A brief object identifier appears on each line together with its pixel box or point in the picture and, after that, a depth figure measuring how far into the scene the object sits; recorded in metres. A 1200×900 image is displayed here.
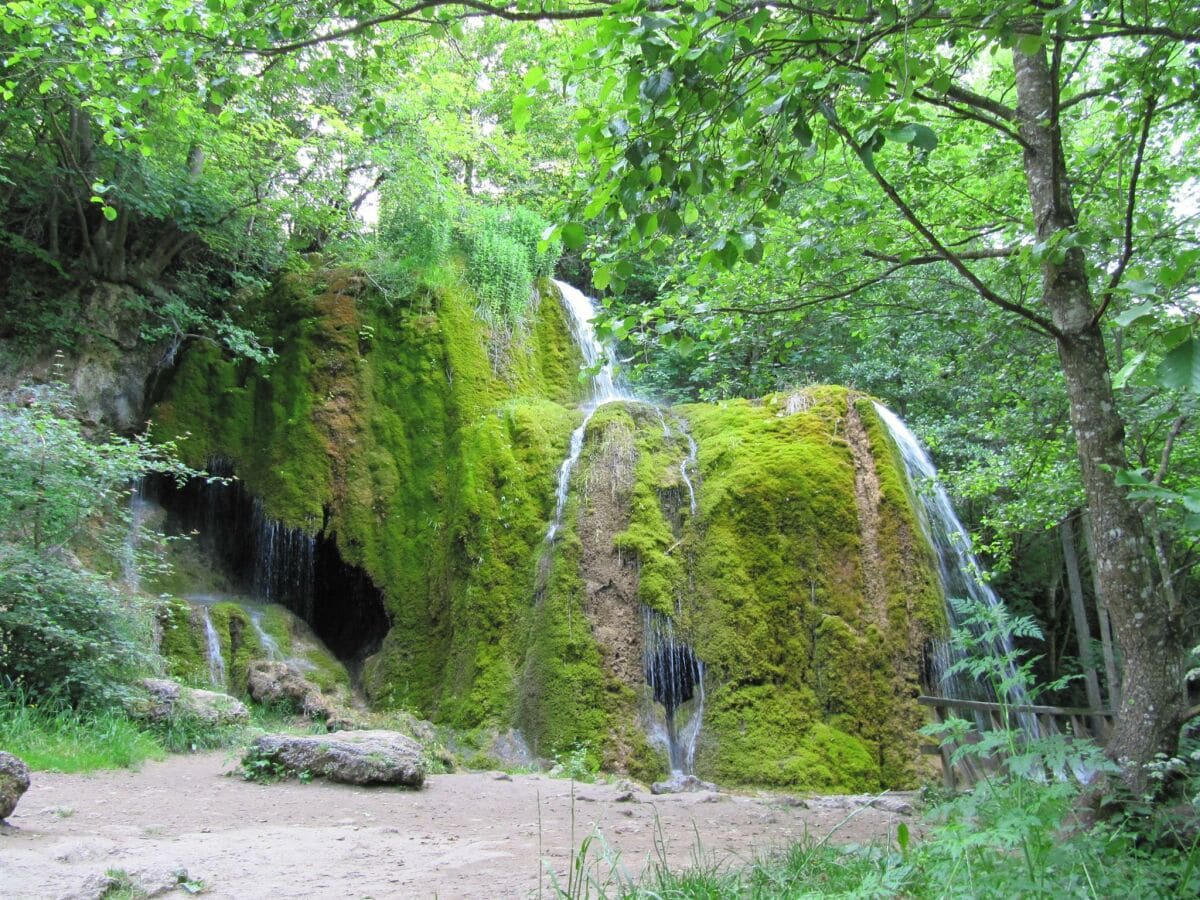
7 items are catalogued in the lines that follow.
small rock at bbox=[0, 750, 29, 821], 3.91
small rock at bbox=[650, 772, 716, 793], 7.50
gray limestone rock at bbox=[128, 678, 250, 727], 7.67
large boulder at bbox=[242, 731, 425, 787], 6.64
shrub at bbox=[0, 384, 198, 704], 7.26
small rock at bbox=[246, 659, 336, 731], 9.18
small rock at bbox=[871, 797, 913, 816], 6.21
